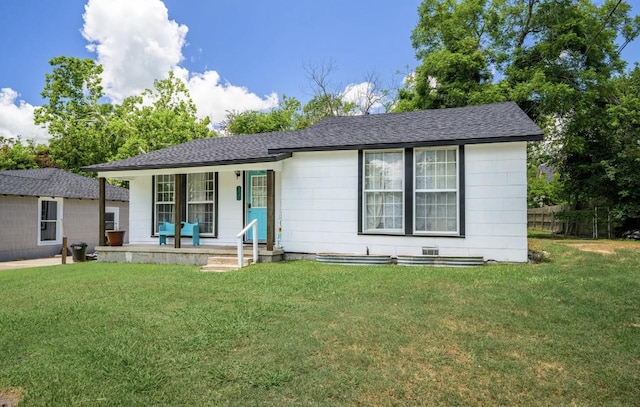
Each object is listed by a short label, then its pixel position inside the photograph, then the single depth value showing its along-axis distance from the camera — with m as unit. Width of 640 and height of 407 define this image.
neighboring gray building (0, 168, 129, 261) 14.62
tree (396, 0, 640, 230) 17.30
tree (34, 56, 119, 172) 27.06
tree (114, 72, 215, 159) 26.12
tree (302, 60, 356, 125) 26.94
